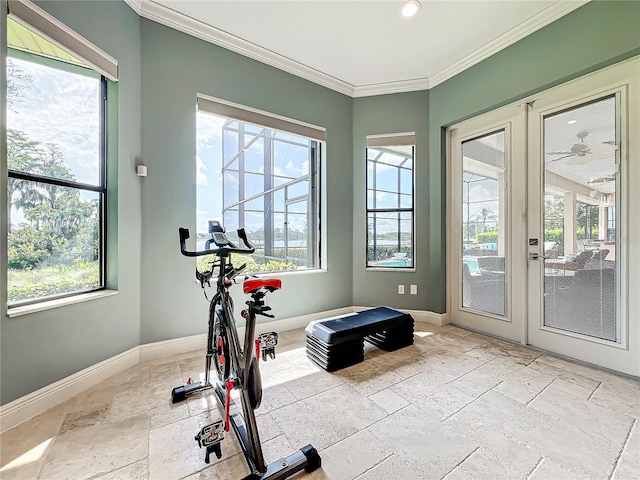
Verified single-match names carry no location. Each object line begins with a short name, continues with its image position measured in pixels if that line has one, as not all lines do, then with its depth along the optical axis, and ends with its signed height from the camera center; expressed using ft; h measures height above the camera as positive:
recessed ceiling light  7.38 +6.48
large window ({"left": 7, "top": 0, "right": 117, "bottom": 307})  5.44 +1.88
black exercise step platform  7.32 -2.84
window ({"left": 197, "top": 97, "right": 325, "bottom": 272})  10.23 +2.23
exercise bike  3.99 -2.22
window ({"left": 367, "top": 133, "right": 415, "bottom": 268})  11.72 +1.65
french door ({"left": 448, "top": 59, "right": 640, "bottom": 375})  6.92 +0.55
